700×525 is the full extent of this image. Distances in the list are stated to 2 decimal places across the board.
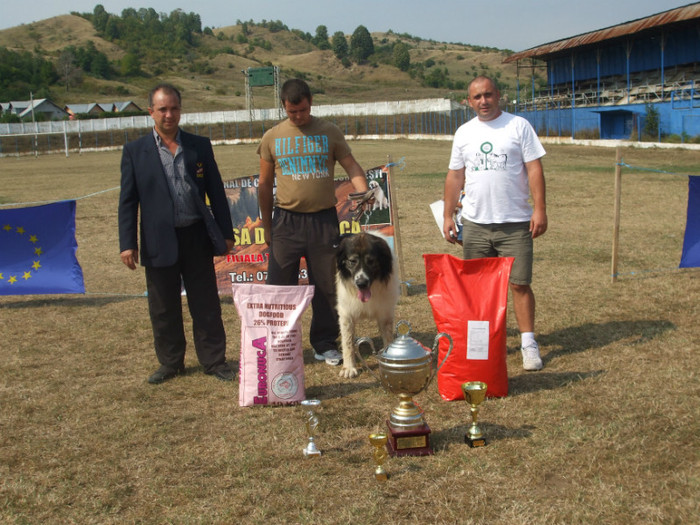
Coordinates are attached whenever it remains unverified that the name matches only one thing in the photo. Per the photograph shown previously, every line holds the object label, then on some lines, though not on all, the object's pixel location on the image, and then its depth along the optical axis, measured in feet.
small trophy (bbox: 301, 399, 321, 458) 11.39
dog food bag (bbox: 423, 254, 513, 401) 13.50
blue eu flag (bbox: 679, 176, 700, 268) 22.27
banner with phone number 24.14
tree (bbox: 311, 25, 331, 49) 614.01
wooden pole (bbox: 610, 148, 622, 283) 23.85
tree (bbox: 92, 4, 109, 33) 516.73
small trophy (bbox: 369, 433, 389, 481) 10.37
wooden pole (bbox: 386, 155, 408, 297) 22.34
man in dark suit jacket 14.78
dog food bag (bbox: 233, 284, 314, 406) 13.62
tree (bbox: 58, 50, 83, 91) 347.77
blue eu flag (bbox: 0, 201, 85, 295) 23.34
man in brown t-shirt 15.76
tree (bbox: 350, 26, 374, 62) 478.18
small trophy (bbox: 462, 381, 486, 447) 11.46
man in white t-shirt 14.66
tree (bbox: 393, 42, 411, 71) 446.73
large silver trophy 11.27
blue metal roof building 106.01
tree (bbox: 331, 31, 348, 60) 481.46
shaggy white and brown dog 15.53
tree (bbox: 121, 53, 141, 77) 397.80
